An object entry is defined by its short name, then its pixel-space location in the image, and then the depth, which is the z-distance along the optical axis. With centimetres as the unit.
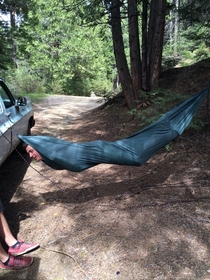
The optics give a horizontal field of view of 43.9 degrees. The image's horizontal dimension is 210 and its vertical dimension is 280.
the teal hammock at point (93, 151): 300
